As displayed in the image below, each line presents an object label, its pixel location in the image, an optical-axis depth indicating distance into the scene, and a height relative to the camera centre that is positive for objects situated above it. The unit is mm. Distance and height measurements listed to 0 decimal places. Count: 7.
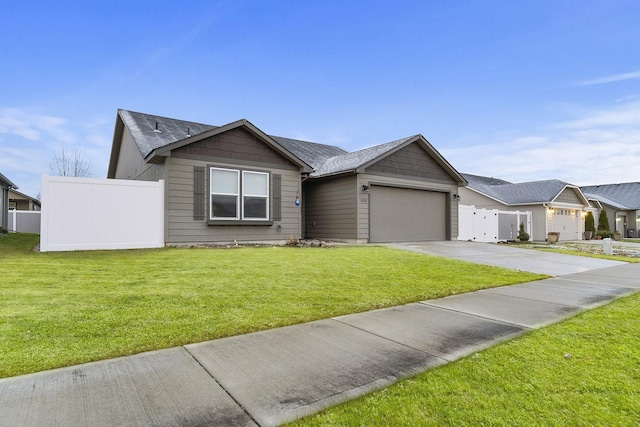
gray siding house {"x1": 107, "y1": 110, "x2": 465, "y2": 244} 10672 +1295
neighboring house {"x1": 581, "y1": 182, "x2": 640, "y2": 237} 30766 +873
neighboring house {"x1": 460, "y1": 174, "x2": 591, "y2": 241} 22672 +1206
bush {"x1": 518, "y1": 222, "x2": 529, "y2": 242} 20109 -938
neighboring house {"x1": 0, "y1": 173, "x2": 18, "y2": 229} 16777 +939
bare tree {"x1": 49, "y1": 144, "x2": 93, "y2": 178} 26609 +4365
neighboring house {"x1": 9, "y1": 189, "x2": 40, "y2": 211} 28953 +1496
